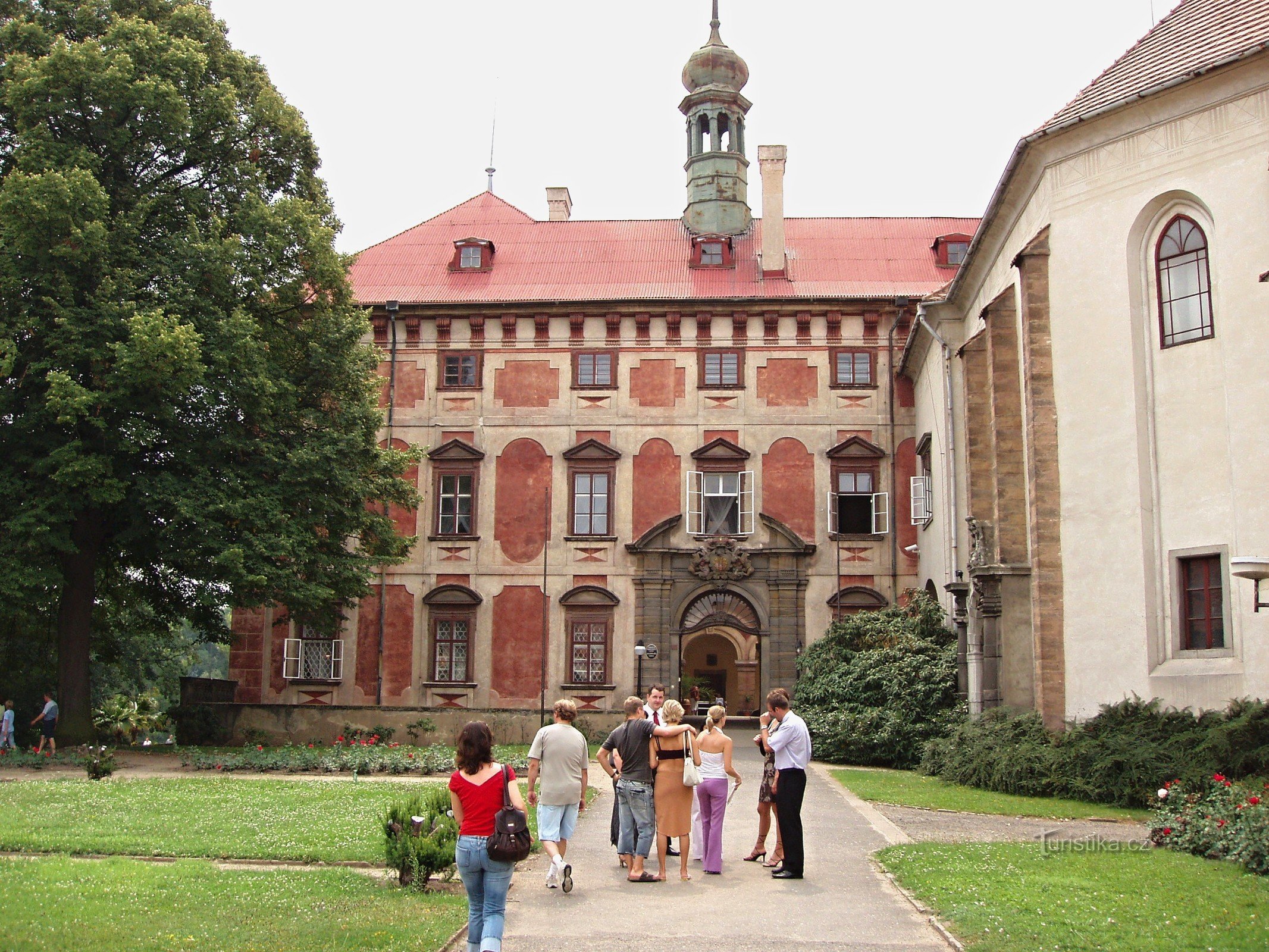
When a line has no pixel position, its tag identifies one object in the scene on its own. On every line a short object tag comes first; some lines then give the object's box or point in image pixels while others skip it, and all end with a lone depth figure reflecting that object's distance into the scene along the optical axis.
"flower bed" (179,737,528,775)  20.28
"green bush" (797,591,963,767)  23.92
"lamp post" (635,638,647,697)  29.53
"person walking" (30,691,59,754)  23.39
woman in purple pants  11.45
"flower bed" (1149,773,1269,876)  11.38
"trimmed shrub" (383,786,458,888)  10.04
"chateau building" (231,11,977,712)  31.72
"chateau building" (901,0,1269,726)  17.25
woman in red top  7.61
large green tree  21.97
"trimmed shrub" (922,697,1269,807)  15.40
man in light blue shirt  11.11
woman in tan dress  11.37
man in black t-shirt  11.21
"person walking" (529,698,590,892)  10.46
